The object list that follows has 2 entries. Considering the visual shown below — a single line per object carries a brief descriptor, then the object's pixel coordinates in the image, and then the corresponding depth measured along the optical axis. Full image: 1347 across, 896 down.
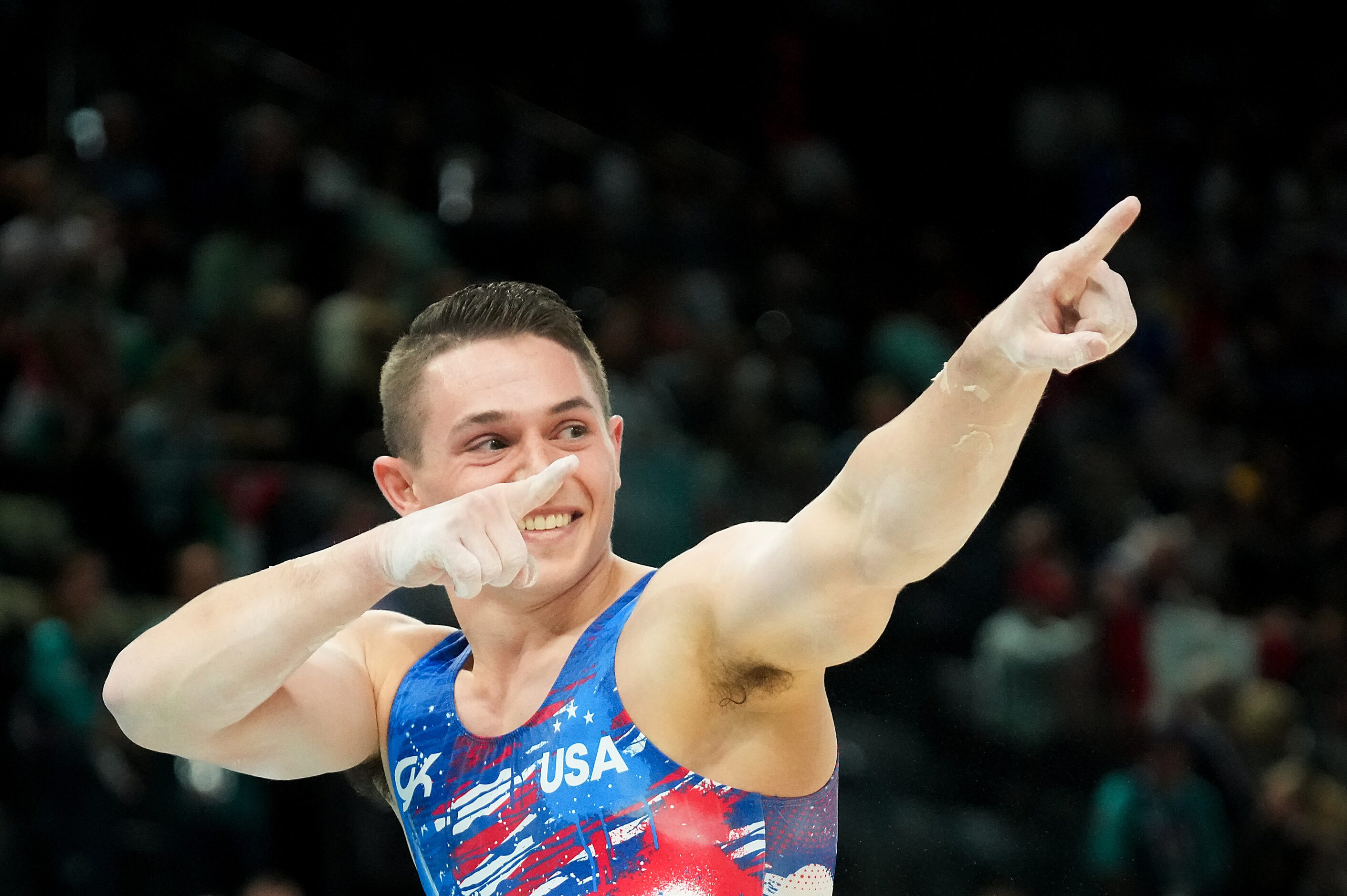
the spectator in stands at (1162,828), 12.13
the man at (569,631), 4.16
